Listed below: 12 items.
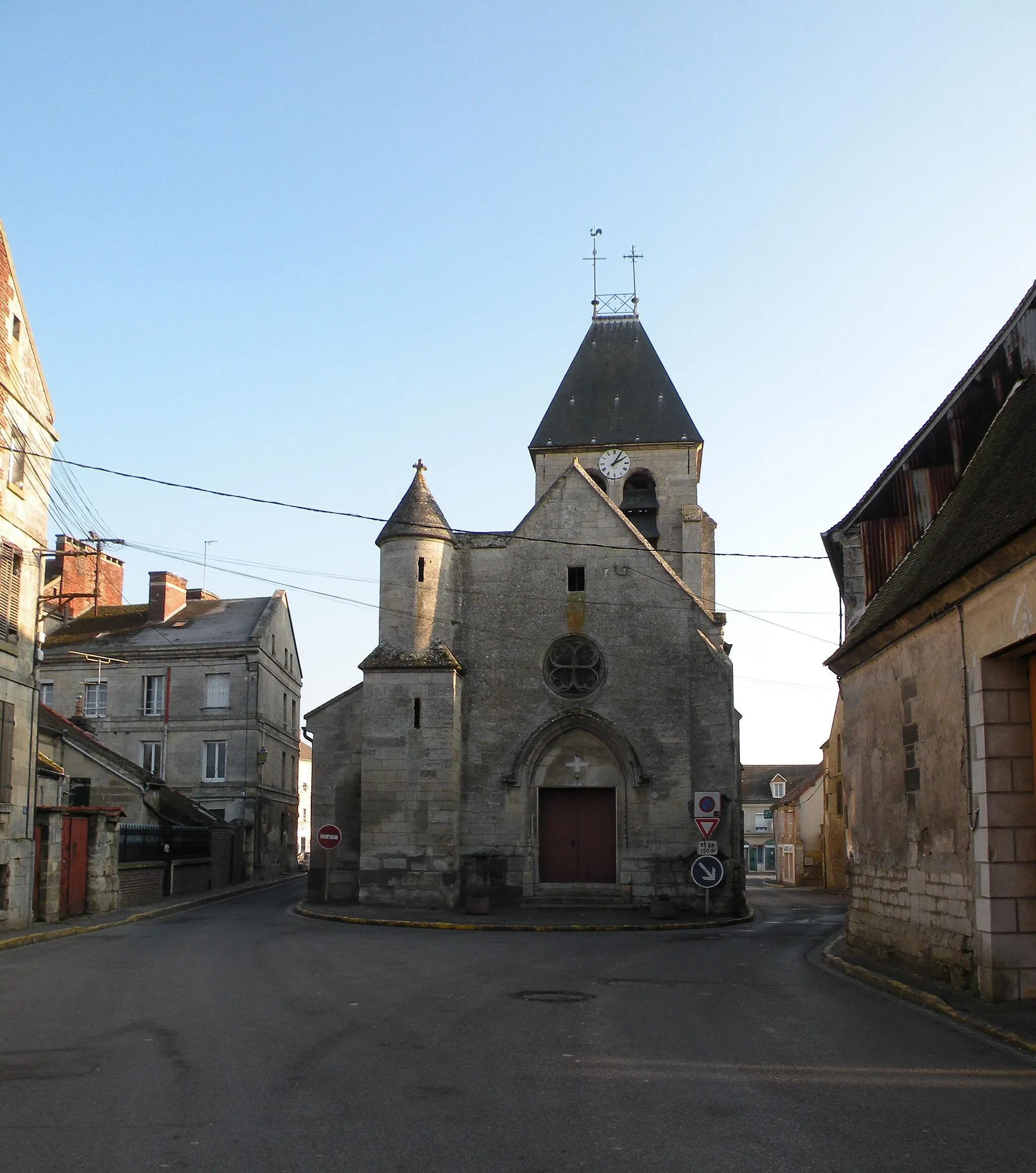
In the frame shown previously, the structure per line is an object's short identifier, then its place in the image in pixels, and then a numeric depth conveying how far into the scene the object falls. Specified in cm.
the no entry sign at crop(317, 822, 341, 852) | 2386
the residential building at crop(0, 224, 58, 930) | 1845
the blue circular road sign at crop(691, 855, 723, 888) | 1981
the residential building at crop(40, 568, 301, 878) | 3816
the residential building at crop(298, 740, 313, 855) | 6550
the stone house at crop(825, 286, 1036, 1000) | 998
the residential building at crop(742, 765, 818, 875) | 7494
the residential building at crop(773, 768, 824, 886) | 4566
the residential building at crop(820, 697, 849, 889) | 3778
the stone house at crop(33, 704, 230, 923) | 1994
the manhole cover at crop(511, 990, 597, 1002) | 1051
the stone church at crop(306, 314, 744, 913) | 2370
